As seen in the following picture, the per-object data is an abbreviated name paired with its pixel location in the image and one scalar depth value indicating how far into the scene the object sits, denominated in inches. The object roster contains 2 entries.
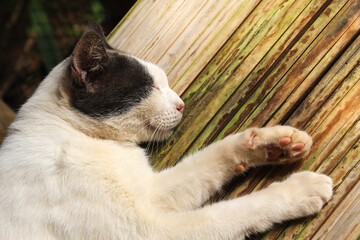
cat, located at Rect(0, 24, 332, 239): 38.0
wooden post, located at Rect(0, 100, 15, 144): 50.9
